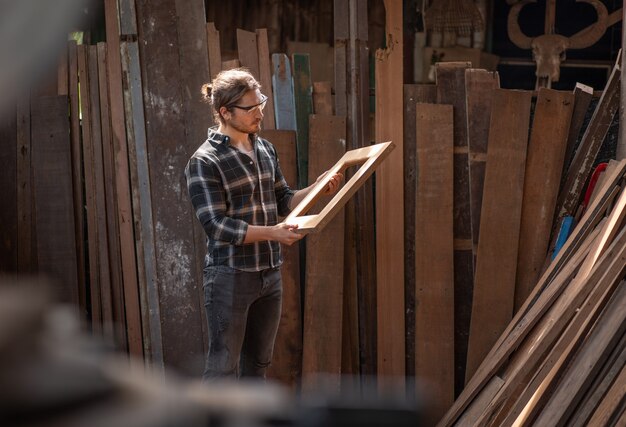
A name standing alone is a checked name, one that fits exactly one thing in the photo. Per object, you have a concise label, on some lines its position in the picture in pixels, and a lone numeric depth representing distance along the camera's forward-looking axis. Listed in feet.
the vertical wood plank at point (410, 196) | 17.19
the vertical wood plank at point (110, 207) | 17.90
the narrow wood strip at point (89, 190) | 18.19
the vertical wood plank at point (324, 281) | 17.20
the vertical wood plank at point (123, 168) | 17.22
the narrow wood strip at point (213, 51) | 17.44
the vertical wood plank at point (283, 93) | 17.35
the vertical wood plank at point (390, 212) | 17.13
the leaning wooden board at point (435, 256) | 16.98
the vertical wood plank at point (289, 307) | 17.29
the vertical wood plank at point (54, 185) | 18.39
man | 13.35
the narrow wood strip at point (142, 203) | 17.31
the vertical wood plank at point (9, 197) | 18.65
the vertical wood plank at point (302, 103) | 17.49
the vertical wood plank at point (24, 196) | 18.54
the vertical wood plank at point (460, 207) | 17.02
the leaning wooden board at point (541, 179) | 16.60
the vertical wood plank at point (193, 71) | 17.21
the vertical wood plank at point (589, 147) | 16.43
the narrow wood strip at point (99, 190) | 18.07
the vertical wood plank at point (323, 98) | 17.39
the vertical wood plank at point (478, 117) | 16.85
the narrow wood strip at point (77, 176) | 18.43
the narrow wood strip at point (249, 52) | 17.34
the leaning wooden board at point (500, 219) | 16.66
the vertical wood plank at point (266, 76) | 17.44
